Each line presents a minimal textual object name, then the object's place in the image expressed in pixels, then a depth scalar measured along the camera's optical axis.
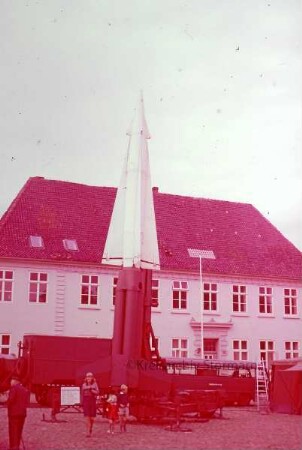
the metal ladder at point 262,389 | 24.52
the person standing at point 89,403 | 15.23
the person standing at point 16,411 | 11.55
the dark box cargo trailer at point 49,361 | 22.77
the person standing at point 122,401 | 16.43
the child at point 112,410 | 16.03
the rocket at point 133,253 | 19.12
